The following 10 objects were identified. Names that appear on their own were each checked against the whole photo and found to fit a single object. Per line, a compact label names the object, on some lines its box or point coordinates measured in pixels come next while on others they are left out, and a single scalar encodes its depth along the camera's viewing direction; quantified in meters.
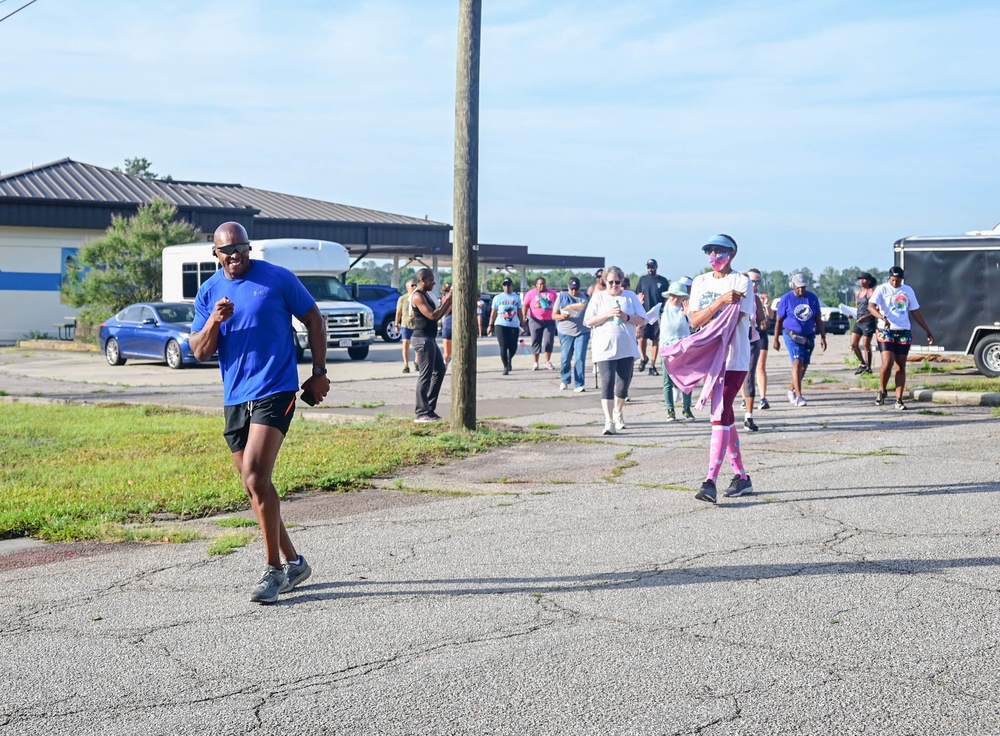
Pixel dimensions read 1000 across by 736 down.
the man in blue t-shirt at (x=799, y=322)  15.32
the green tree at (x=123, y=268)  33.31
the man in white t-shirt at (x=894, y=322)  14.73
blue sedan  25.25
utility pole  12.31
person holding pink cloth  8.62
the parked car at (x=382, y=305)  35.72
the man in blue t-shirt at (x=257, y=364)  5.96
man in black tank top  13.87
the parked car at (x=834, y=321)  47.38
